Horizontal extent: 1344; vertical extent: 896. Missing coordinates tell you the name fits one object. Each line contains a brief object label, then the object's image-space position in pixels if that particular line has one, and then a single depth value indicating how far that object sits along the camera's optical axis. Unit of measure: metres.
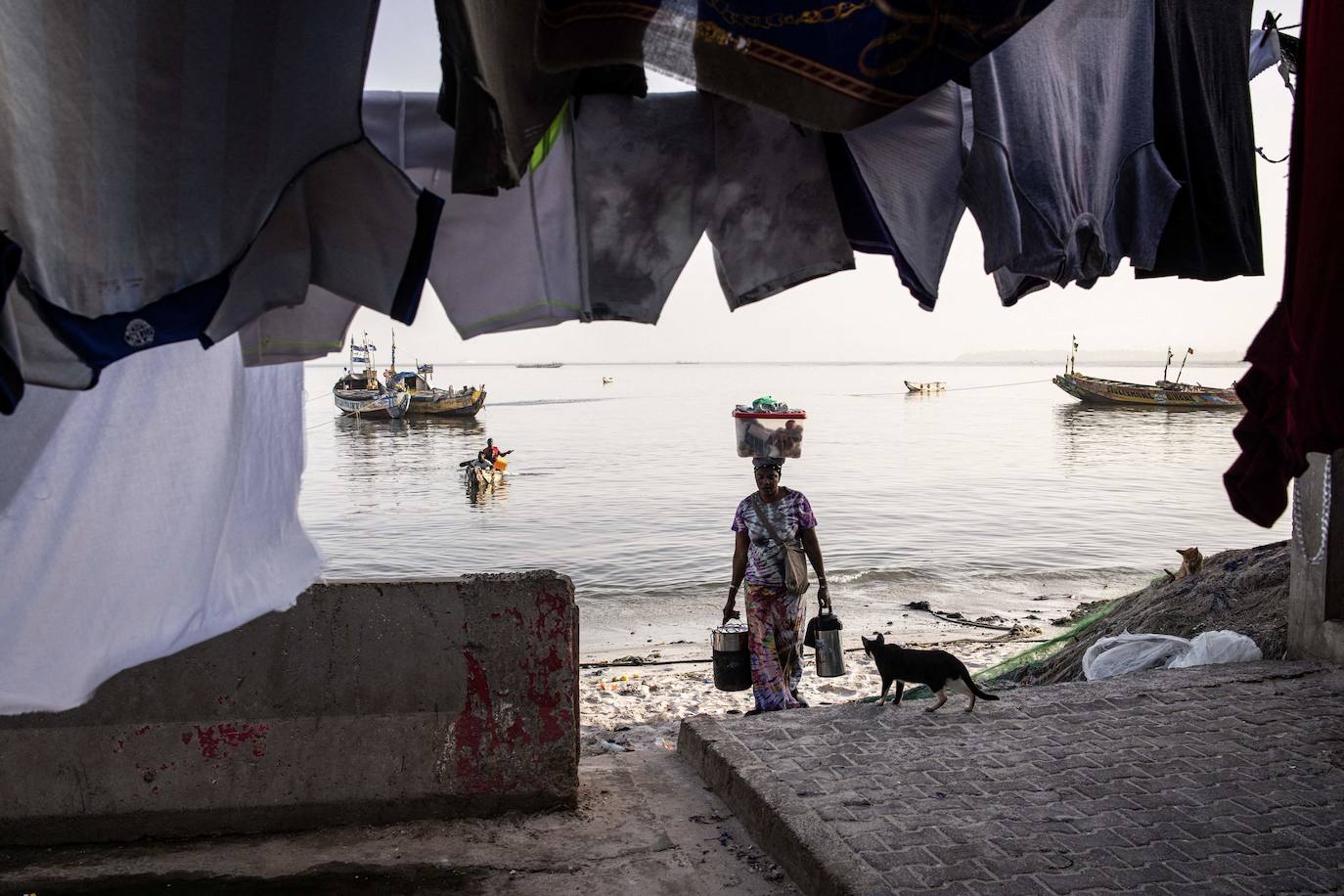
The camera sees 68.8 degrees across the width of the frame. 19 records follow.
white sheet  2.48
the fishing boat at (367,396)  57.56
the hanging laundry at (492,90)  1.97
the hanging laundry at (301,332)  2.82
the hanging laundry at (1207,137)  2.96
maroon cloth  2.05
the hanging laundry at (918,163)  2.79
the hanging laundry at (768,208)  2.94
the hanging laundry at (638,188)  2.89
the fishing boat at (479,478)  31.69
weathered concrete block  4.80
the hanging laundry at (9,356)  1.69
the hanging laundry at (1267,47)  3.36
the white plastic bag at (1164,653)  7.30
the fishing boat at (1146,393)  62.66
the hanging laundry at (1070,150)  2.67
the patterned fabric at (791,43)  2.15
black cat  6.24
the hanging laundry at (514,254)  2.81
